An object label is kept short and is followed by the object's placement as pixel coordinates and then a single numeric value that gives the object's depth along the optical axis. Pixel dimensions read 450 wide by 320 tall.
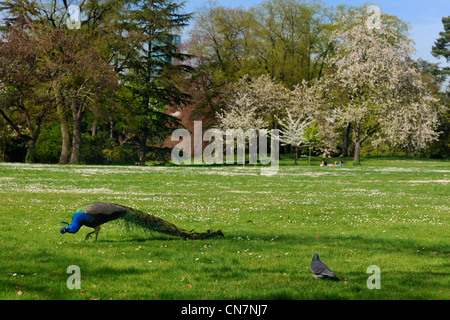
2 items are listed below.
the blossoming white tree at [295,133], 55.57
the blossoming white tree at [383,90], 55.66
